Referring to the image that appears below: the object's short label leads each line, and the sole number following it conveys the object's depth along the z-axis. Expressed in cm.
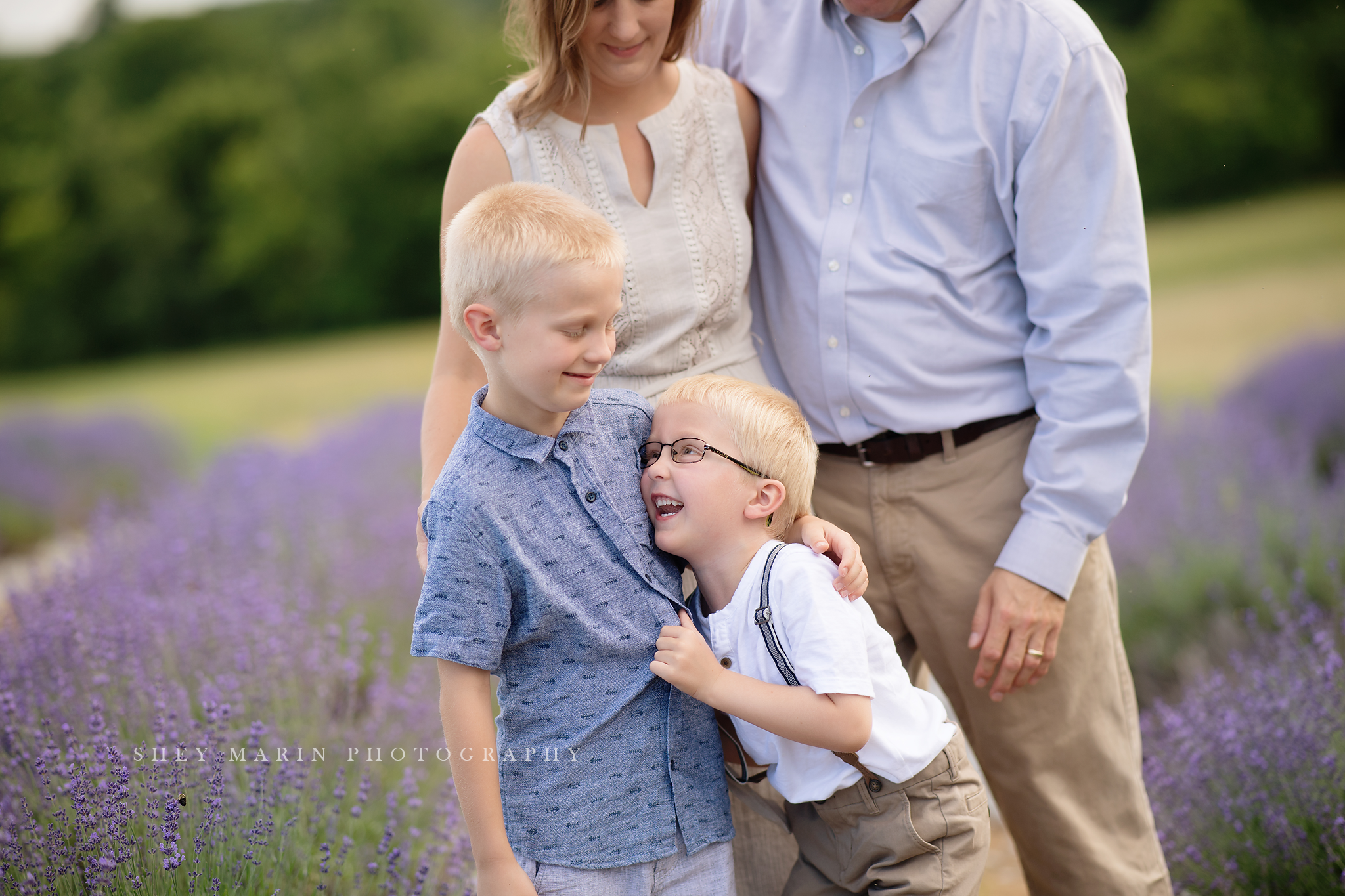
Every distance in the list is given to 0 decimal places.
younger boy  298
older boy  293
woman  312
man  316
